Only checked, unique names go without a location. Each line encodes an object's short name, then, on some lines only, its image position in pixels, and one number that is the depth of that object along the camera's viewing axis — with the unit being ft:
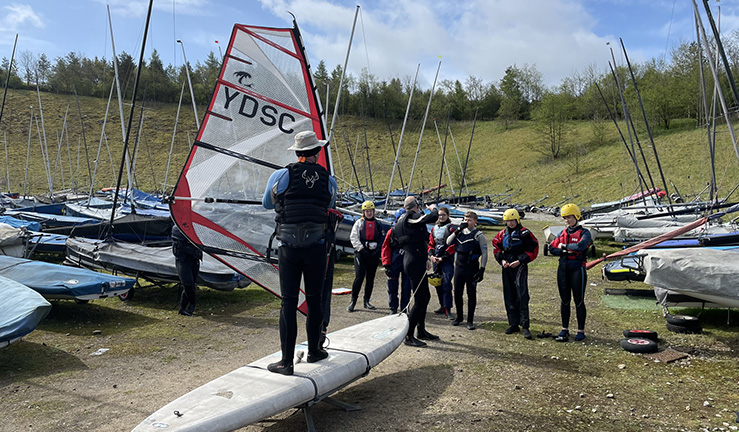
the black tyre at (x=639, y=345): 20.51
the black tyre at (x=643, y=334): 21.80
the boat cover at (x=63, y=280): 24.94
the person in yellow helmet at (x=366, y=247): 30.12
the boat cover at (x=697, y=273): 20.51
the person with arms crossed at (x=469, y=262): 25.70
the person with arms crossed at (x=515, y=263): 24.07
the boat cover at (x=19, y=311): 18.72
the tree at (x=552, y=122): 153.99
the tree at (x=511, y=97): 207.21
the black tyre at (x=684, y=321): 22.97
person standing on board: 14.26
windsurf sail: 20.03
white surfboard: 11.64
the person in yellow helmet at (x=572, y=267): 22.66
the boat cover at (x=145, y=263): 30.01
